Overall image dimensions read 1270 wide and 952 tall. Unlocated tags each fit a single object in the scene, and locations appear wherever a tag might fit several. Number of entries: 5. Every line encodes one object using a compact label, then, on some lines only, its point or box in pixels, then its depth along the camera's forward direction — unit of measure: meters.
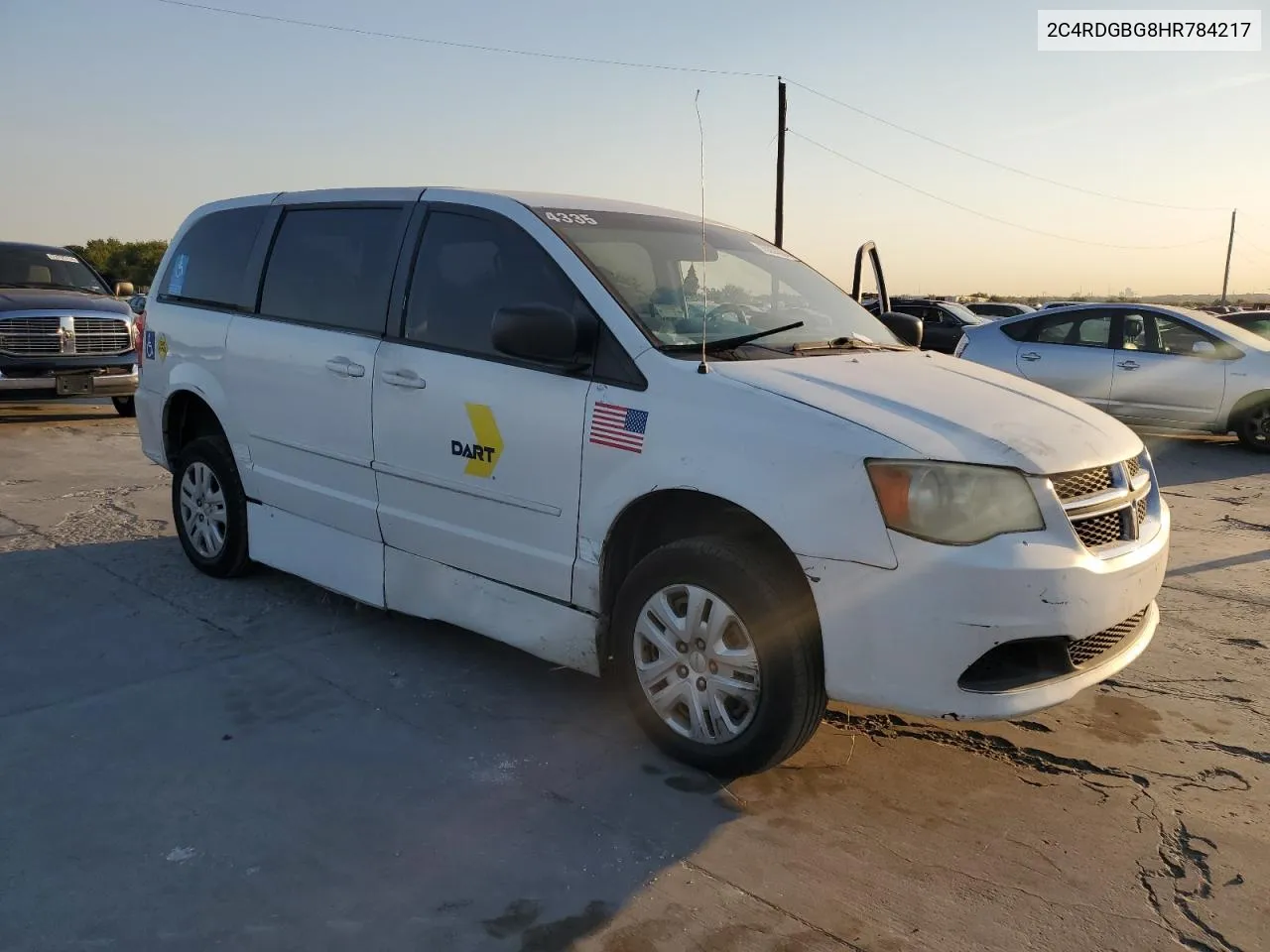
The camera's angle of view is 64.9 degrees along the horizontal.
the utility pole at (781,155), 24.81
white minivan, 2.84
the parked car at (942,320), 19.95
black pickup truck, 10.45
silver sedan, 10.16
